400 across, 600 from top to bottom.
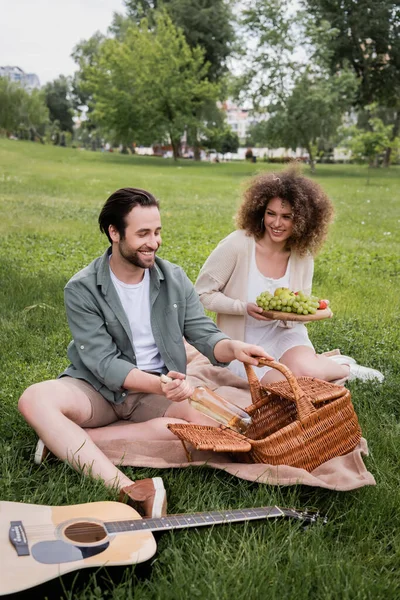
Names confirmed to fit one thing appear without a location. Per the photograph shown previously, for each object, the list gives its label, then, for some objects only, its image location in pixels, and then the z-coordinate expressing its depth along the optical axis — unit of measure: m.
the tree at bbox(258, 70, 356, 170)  29.73
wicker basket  3.26
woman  4.53
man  3.30
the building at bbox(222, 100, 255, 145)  157.12
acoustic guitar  2.24
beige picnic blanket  3.20
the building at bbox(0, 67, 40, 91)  159.50
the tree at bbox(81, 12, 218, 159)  38.28
